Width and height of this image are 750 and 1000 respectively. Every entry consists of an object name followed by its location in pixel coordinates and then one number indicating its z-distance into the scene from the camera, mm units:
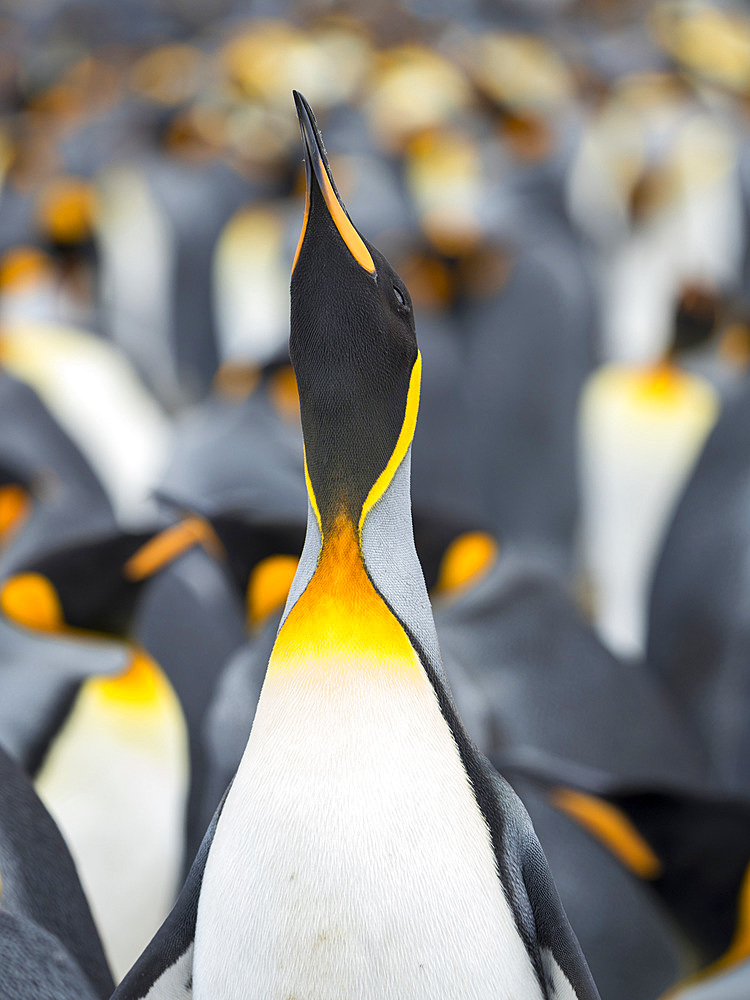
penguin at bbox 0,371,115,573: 4502
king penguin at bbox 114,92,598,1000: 2996
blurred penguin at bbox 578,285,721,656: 5983
